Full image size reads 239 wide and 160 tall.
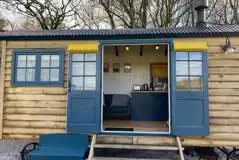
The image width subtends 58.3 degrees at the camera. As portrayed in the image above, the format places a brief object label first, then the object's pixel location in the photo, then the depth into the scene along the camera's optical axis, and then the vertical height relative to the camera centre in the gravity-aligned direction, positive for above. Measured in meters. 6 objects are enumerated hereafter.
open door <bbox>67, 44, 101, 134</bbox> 4.52 -0.11
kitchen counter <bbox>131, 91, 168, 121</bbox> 6.63 -0.59
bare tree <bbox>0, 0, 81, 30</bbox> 13.33 +4.86
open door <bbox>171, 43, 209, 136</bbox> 4.30 -0.13
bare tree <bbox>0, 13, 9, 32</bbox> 12.48 +3.69
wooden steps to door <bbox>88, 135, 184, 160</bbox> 4.07 -1.17
